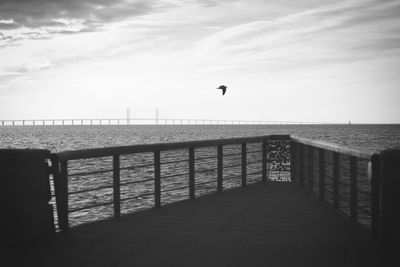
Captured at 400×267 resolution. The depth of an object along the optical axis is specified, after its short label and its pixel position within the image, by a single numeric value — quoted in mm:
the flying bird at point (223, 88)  18000
